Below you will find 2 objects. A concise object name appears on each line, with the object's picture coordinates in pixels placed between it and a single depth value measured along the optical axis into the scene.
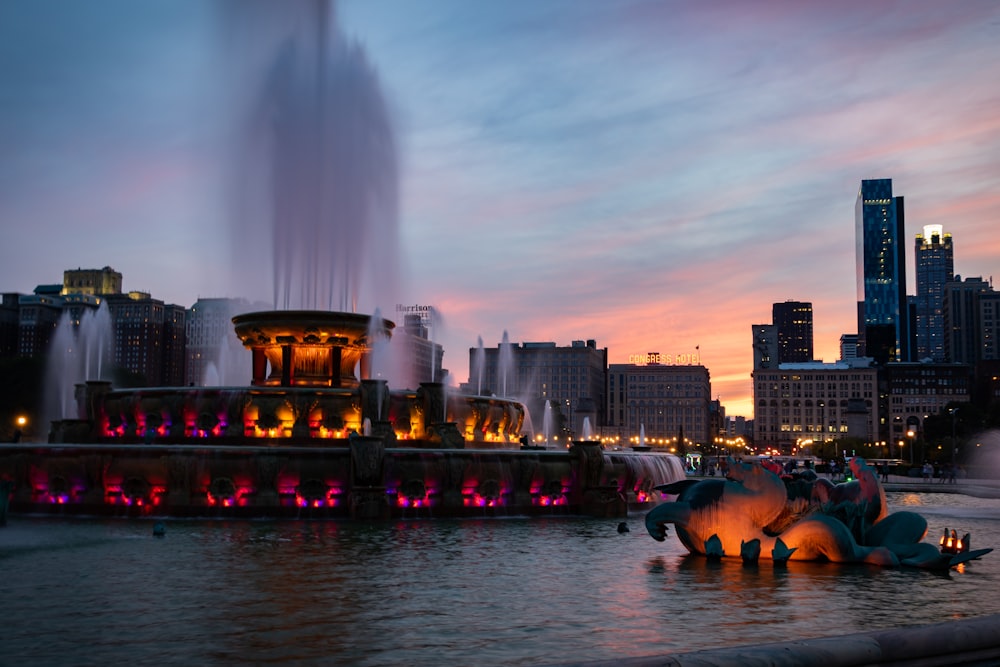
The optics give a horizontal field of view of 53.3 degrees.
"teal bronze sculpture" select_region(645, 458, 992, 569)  19.42
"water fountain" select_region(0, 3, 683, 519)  28.98
